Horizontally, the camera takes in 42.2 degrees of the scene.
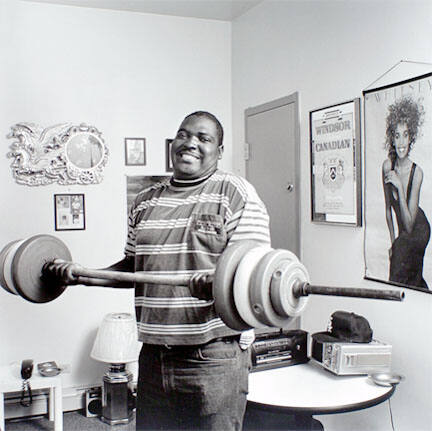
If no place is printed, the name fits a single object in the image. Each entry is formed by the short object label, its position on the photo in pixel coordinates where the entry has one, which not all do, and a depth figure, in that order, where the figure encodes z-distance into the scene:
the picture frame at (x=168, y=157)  3.73
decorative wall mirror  3.38
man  1.55
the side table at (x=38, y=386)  3.09
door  3.04
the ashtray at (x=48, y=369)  3.21
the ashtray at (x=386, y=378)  2.12
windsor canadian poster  2.52
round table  1.93
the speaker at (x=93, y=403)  3.47
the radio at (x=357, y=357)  2.16
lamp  3.29
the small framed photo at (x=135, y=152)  3.63
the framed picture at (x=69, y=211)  3.48
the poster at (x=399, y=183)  2.12
